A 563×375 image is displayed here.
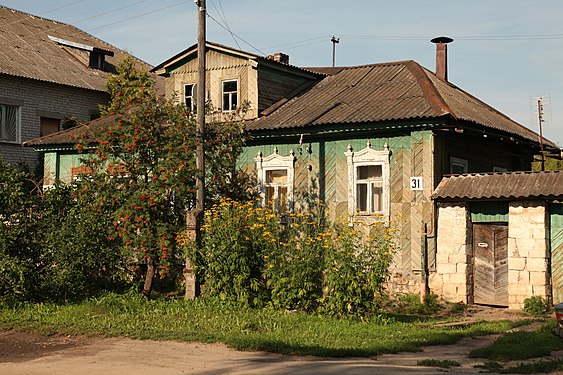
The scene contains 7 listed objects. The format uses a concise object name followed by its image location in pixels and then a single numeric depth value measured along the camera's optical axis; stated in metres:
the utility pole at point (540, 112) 22.71
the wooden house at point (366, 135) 17.72
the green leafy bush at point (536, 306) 15.63
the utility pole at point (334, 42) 45.78
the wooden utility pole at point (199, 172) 16.03
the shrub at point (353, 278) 13.74
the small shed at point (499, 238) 15.94
